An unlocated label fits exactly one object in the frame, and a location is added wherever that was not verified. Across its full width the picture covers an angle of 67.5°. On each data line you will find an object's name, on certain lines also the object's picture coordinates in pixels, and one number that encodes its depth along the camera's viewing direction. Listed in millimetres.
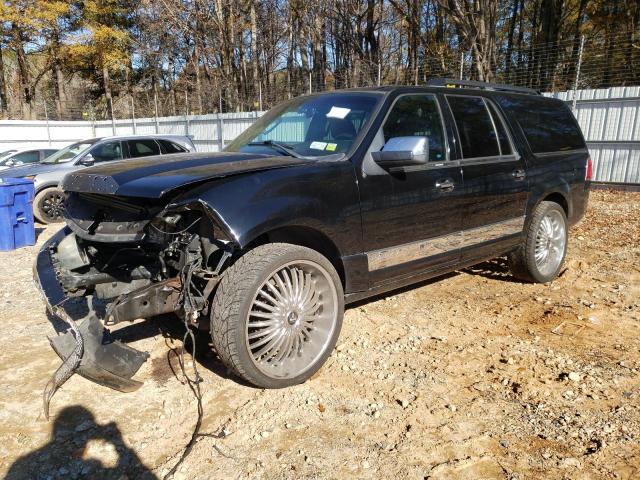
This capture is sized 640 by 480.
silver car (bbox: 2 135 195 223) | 9281
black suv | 2738
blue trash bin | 7281
